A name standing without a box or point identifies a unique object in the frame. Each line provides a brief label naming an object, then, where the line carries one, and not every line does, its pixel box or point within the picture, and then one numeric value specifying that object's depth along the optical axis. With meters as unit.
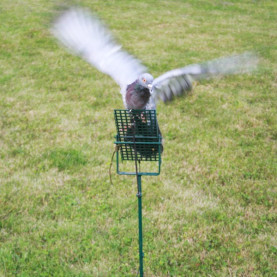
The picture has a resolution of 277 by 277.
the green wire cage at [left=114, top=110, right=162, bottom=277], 1.89
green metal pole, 2.01
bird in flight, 2.09
